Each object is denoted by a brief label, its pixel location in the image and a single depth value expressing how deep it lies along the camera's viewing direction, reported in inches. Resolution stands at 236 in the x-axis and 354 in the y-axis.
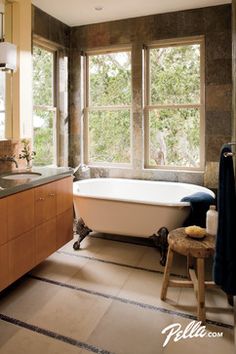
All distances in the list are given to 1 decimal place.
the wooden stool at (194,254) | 80.4
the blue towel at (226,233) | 57.1
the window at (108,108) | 163.9
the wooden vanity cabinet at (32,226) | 82.7
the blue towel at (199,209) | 115.3
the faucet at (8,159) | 114.3
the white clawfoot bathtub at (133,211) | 117.6
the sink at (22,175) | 108.4
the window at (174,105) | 151.0
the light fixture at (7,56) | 108.7
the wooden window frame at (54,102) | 154.9
